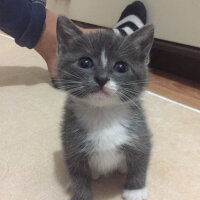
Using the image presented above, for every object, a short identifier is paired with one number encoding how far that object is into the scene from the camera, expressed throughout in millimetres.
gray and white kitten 166
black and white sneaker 392
